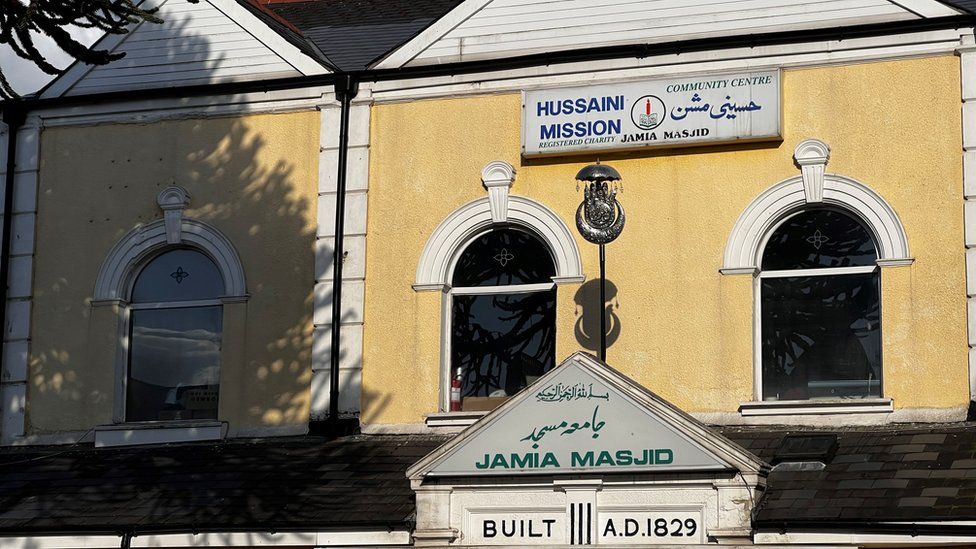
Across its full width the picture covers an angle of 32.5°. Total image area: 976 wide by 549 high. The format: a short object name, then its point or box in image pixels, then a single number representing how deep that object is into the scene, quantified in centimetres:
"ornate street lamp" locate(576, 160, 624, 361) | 1686
